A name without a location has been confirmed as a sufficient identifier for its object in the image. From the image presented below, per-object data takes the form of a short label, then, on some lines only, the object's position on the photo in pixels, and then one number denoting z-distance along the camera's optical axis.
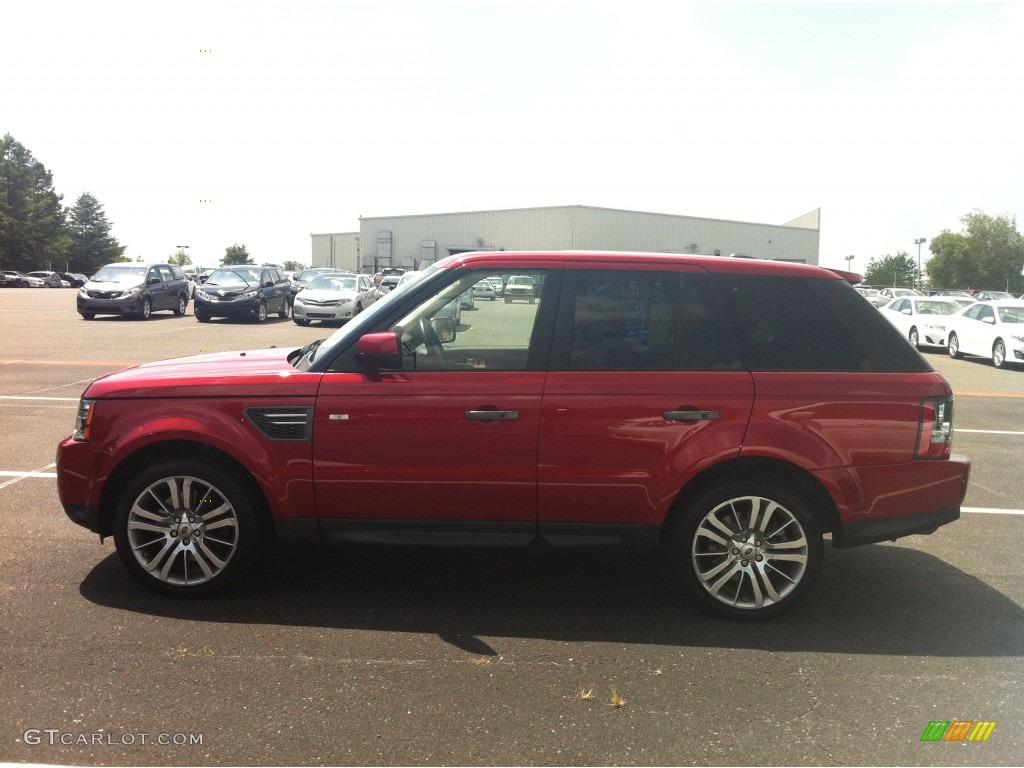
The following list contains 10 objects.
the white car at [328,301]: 28.53
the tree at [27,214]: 91.56
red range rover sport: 4.50
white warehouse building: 67.81
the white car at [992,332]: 20.73
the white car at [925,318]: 25.17
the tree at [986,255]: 101.38
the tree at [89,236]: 109.88
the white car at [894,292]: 51.07
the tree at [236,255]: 136.88
